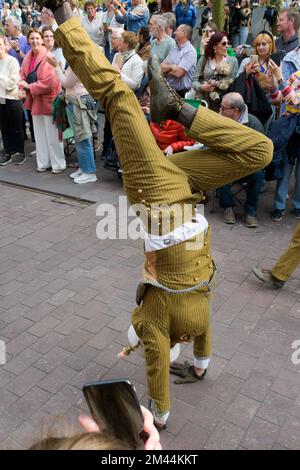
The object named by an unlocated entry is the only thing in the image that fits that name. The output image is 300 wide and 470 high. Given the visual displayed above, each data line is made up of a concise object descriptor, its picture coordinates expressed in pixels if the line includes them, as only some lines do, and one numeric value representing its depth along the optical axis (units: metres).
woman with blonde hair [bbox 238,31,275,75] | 5.36
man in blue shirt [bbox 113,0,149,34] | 8.84
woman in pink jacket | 6.69
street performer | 2.07
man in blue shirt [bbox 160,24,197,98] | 6.51
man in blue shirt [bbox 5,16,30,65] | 8.43
